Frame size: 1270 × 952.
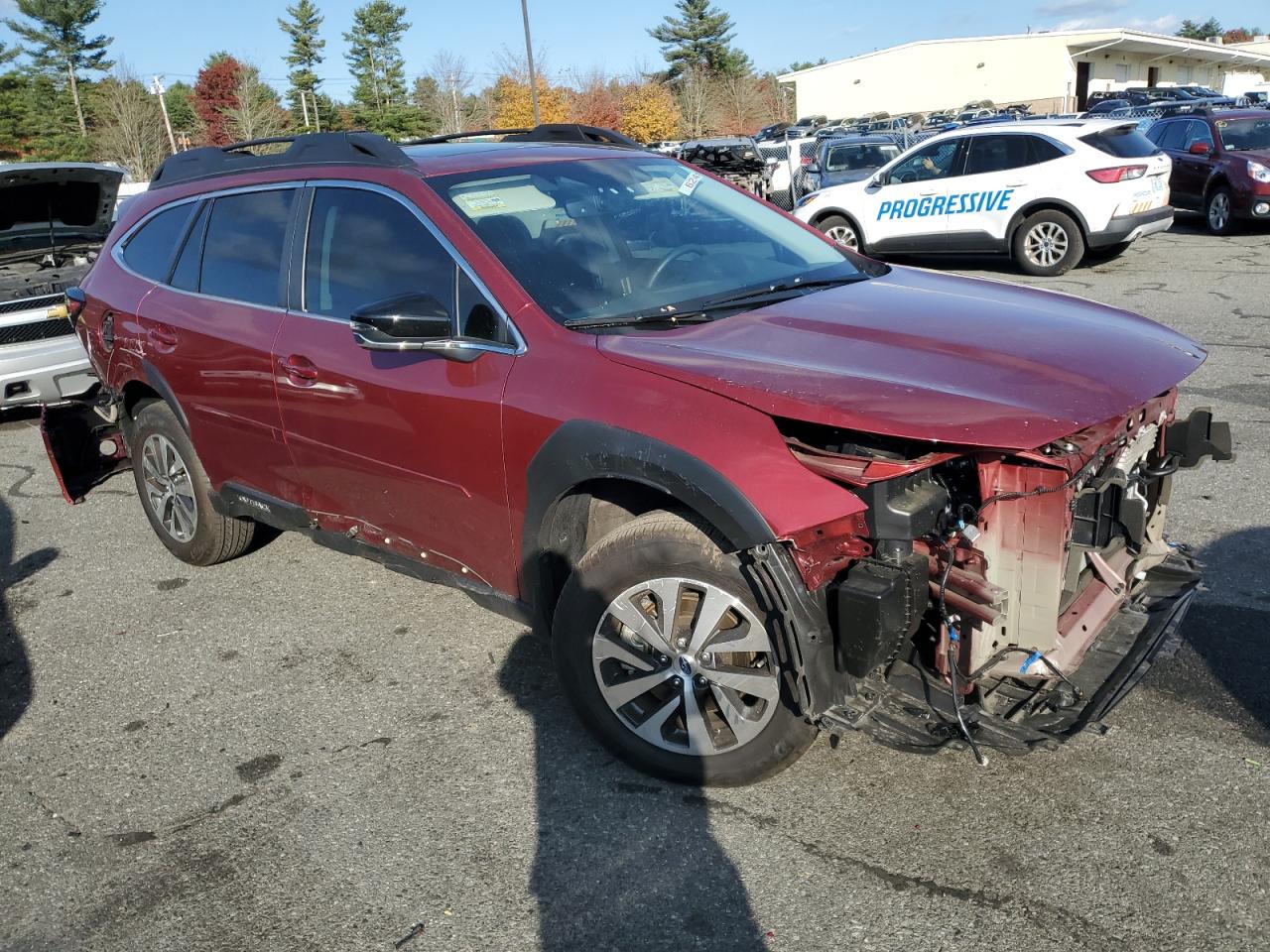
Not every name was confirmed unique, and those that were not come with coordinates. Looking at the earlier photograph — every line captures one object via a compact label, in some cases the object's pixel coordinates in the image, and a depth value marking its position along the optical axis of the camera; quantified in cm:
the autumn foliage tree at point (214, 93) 5308
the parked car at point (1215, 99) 2402
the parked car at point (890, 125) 3181
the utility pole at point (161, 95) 3625
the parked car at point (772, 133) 3008
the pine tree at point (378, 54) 5869
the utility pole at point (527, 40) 2688
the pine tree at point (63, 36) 5091
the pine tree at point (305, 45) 6103
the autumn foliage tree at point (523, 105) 4286
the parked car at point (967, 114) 3316
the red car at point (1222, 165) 1432
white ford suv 1173
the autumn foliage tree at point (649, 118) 4328
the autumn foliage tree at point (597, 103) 4503
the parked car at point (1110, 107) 2755
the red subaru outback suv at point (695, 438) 276
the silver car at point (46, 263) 791
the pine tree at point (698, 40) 6638
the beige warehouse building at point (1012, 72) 5219
